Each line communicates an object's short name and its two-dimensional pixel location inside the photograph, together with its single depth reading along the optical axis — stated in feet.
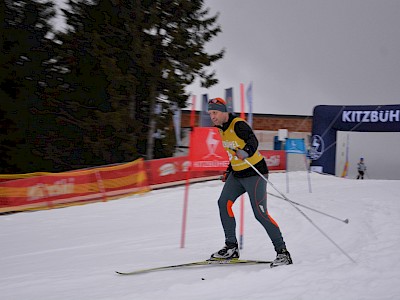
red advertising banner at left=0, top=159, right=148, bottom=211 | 33.81
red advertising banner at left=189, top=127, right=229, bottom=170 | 43.60
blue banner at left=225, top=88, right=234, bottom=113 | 45.58
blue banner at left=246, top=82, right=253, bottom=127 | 44.45
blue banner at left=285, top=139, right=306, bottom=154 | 44.96
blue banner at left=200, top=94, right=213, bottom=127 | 49.20
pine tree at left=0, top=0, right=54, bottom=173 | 62.59
